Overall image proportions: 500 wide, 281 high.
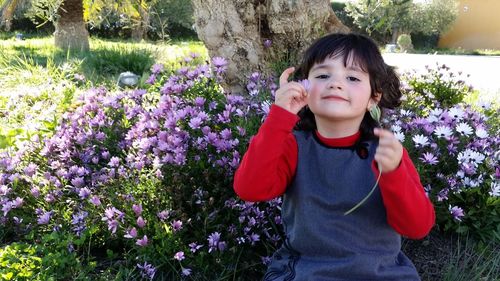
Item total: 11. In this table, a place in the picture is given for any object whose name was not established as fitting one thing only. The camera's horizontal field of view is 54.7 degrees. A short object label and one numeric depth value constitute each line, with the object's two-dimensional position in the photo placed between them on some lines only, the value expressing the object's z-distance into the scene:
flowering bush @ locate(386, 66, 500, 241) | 2.62
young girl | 1.71
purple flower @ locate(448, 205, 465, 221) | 2.53
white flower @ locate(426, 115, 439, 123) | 2.88
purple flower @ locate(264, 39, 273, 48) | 3.77
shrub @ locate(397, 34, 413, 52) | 25.09
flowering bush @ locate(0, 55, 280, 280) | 2.38
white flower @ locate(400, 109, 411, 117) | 3.06
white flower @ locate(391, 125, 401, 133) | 2.72
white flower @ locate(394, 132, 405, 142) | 2.63
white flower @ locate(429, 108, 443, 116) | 2.98
